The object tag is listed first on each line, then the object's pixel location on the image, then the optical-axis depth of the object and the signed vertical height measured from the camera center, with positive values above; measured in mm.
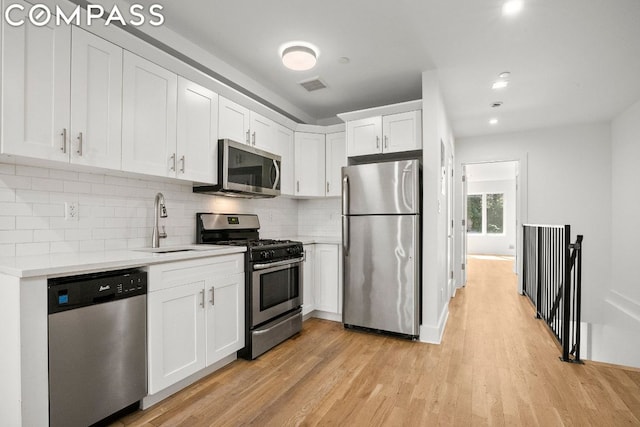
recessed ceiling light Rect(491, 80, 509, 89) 3396 +1424
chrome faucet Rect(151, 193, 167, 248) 2482 -10
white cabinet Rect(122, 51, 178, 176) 2115 +683
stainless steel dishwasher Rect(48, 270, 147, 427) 1512 -687
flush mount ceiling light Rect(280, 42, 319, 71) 2617 +1319
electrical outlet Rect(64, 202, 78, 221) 2061 +18
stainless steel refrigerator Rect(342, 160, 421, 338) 3066 -325
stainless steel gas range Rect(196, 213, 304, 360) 2664 -608
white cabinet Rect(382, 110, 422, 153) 3244 +864
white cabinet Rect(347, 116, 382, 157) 3432 +863
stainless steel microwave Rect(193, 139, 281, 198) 2805 +403
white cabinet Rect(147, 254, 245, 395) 1948 -708
